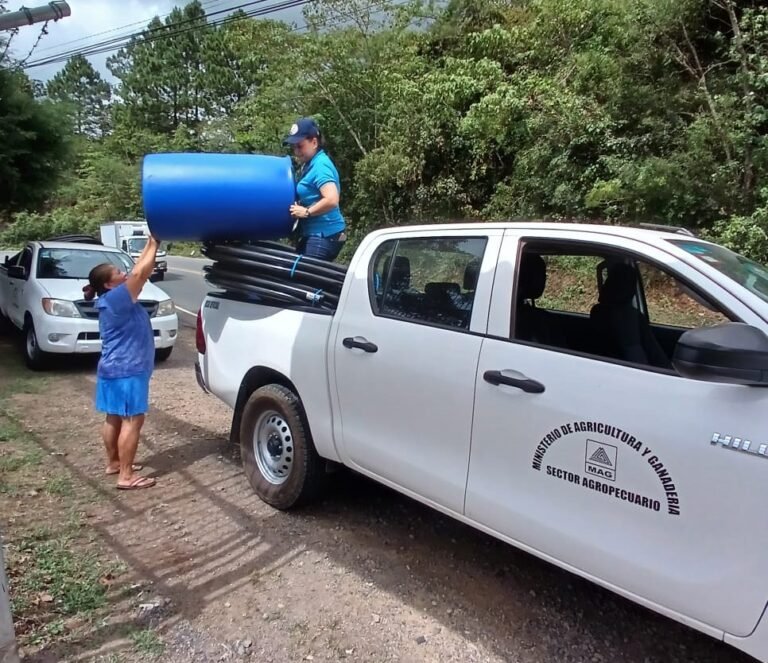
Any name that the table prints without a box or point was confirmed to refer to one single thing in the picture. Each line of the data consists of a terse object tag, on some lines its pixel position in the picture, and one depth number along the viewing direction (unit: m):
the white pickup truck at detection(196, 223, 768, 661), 2.06
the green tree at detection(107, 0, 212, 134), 52.56
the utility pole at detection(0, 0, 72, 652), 2.41
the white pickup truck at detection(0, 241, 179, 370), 7.72
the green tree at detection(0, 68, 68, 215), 10.09
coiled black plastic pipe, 4.01
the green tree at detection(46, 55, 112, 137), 68.62
